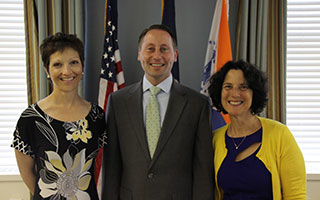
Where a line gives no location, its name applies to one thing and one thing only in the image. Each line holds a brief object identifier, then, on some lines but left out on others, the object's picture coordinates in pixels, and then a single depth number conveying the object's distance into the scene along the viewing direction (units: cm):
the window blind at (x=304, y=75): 270
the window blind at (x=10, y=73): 262
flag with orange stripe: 233
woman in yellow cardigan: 145
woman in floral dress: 147
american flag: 239
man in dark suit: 153
